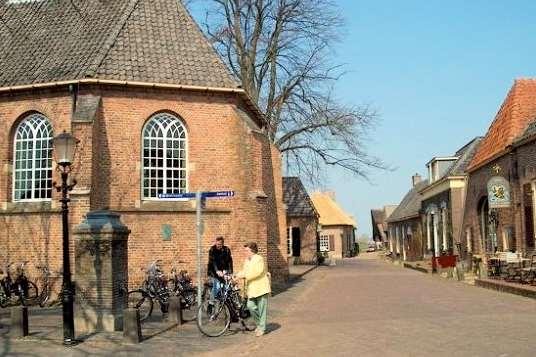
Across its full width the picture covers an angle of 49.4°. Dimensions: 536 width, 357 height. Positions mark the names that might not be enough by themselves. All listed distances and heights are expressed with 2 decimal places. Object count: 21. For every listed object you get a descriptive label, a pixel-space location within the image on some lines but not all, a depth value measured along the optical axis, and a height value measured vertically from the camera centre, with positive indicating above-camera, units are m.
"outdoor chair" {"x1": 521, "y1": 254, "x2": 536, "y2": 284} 17.77 -1.39
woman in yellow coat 11.02 -0.94
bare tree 32.41 +10.11
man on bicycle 12.31 -0.51
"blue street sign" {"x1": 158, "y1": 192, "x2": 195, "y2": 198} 11.74 +0.89
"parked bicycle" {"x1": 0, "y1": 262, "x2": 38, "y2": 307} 16.17 -1.27
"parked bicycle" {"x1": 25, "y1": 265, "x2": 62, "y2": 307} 16.52 -1.35
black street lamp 9.89 +0.12
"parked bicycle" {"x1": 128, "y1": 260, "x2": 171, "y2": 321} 13.14 -1.20
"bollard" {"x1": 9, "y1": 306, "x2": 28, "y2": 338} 10.51 -1.40
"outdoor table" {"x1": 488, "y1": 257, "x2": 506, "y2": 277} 21.46 -1.35
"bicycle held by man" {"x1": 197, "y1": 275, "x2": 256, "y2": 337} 11.32 -1.42
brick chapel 17.34 +3.10
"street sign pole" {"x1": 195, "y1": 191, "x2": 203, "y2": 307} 10.88 +0.22
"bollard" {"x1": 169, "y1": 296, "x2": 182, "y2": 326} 12.36 -1.54
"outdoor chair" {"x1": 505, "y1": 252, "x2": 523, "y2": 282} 19.13 -1.25
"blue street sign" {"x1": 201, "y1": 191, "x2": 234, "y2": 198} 11.58 +0.88
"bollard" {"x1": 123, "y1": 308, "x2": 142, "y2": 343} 9.97 -1.47
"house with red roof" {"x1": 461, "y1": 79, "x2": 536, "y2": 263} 20.69 +1.86
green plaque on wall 17.61 +0.23
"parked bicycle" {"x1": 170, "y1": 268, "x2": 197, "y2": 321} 13.98 -1.31
